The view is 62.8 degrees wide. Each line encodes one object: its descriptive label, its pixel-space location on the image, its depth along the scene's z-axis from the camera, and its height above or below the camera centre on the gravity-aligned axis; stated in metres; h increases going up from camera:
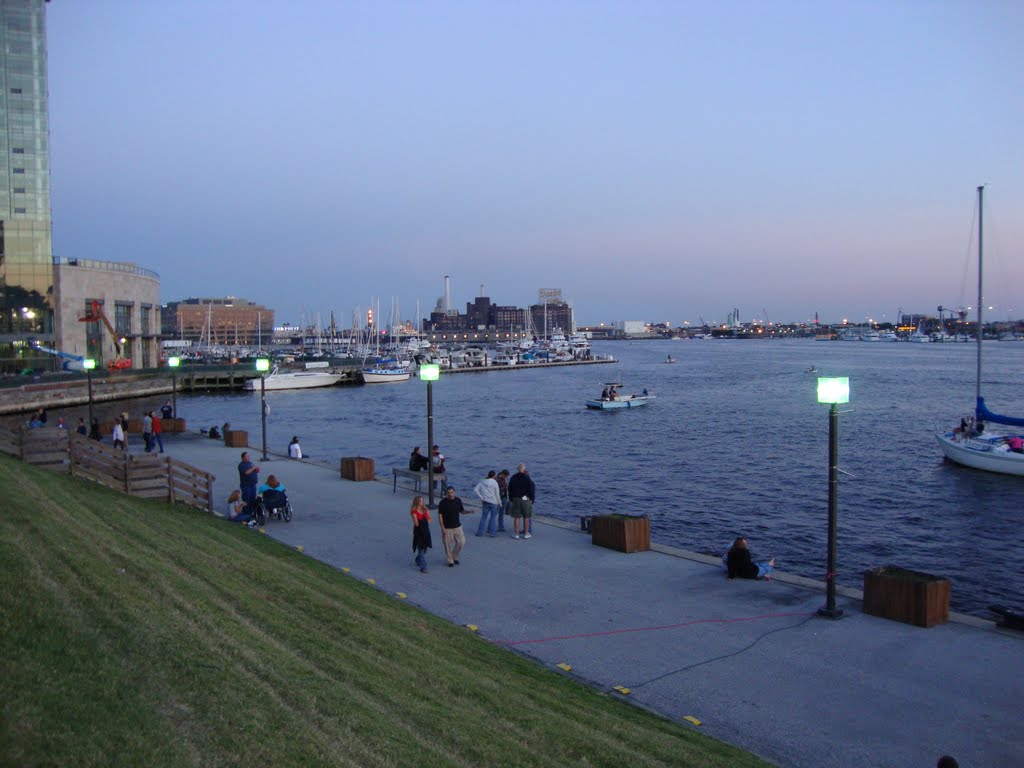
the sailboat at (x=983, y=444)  37.75 -4.84
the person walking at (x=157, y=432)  30.05 -3.10
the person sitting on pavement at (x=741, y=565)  14.33 -3.79
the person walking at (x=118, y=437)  26.49 -2.91
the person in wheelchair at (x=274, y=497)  18.53 -3.36
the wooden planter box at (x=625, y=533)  16.05 -3.64
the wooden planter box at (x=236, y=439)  32.28 -3.63
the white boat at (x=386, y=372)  107.50 -3.63
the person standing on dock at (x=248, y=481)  18.95 -3.07
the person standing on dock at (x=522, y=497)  17.38 -3.19
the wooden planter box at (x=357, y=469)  24.53 -3.65
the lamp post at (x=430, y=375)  20.19 -0.77
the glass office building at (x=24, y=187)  69.31 +13.70
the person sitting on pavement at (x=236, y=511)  18.30 -3.65
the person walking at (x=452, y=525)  14.89 -3.24
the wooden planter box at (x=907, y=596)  11.71 -3.62
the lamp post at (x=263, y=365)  28.52 -0.68
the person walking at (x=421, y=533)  14.63 -3.29
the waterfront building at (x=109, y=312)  75.00 +3.33
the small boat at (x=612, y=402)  69.94 -4.91
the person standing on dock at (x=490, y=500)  17.39 -3.23
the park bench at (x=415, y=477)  21.80 -3.54
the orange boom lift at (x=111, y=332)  76.81 +1.36
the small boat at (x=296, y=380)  94.81 -4.12
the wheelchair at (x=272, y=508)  18.34 -3.60
